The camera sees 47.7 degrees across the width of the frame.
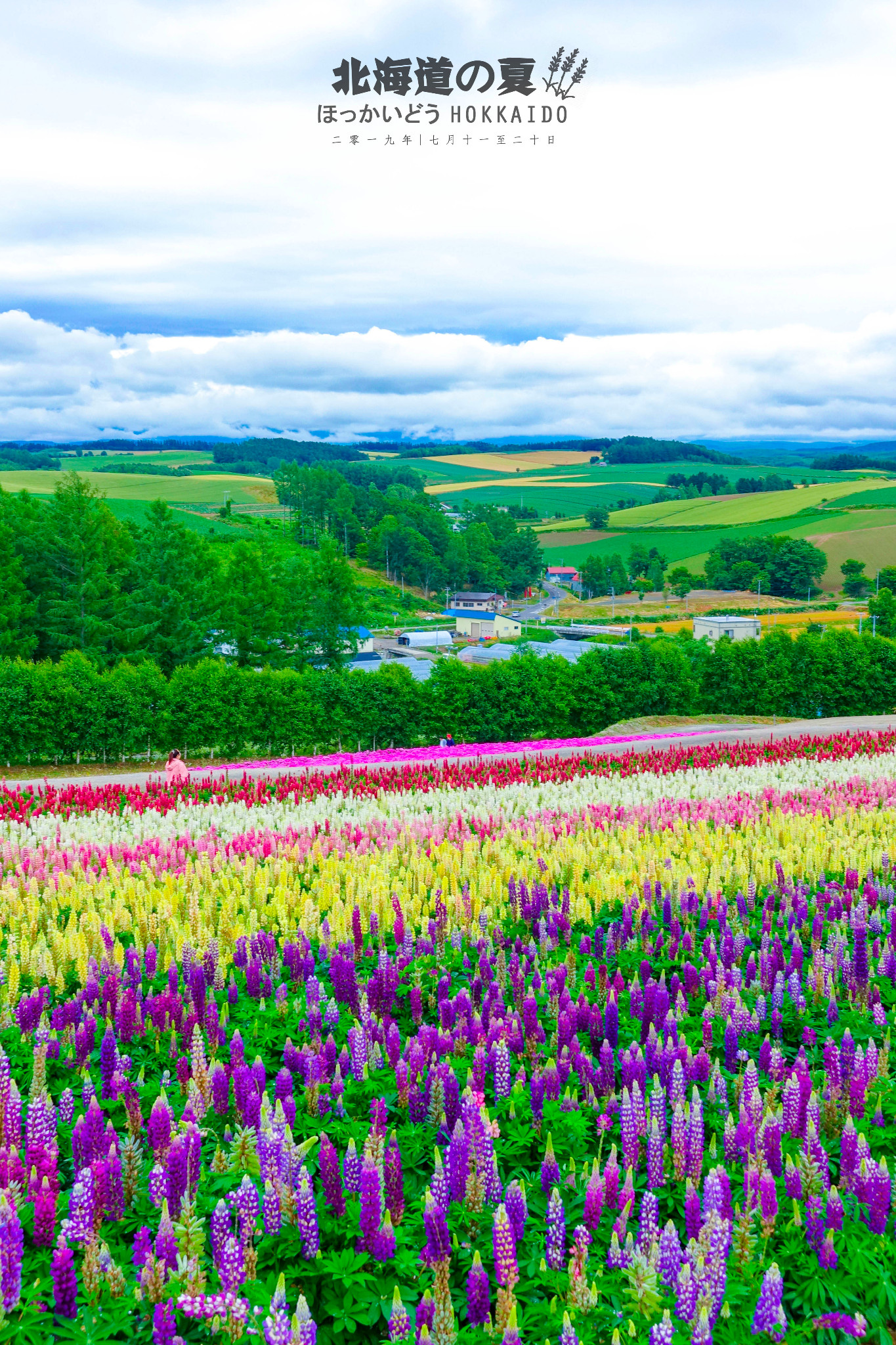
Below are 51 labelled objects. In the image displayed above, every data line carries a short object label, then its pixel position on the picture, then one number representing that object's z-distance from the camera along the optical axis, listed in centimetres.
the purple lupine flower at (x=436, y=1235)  394
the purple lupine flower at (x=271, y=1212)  414
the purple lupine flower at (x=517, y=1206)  410
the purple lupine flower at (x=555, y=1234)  399
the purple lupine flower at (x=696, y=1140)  464
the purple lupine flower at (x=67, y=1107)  514
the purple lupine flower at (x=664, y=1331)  334
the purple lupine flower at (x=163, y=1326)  349
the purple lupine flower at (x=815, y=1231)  418
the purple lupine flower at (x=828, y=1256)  404
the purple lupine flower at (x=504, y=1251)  376
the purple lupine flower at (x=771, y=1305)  353
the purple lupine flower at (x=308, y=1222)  400
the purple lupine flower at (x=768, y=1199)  428
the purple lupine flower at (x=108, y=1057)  577
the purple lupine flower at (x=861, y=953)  707
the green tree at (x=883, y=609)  10306
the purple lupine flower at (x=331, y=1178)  427
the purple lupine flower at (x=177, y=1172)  433
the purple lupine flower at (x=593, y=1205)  421
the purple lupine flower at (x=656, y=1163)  468
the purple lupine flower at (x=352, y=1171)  443
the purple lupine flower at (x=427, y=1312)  352
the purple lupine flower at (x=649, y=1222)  400
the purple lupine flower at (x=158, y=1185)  434
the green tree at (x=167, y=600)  5691
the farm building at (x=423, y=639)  11200
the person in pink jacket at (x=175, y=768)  1998
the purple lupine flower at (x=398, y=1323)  346
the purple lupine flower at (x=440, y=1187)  426
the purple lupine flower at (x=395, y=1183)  428
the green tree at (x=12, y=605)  5297
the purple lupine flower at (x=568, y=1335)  328
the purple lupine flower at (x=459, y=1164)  443
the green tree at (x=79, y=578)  5484
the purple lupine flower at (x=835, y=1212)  425
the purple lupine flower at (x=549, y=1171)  447
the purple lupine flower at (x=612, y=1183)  442
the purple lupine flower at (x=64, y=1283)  375
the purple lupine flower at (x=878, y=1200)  432
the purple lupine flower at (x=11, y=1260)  371
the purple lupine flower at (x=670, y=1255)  379
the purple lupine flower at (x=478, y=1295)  370
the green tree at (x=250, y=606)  6172
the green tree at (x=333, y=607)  6881
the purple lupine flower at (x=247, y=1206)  395
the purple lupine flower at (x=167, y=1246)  391
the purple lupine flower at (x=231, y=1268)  368
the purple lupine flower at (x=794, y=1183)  442
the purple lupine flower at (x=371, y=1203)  401
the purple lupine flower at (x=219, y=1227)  395
